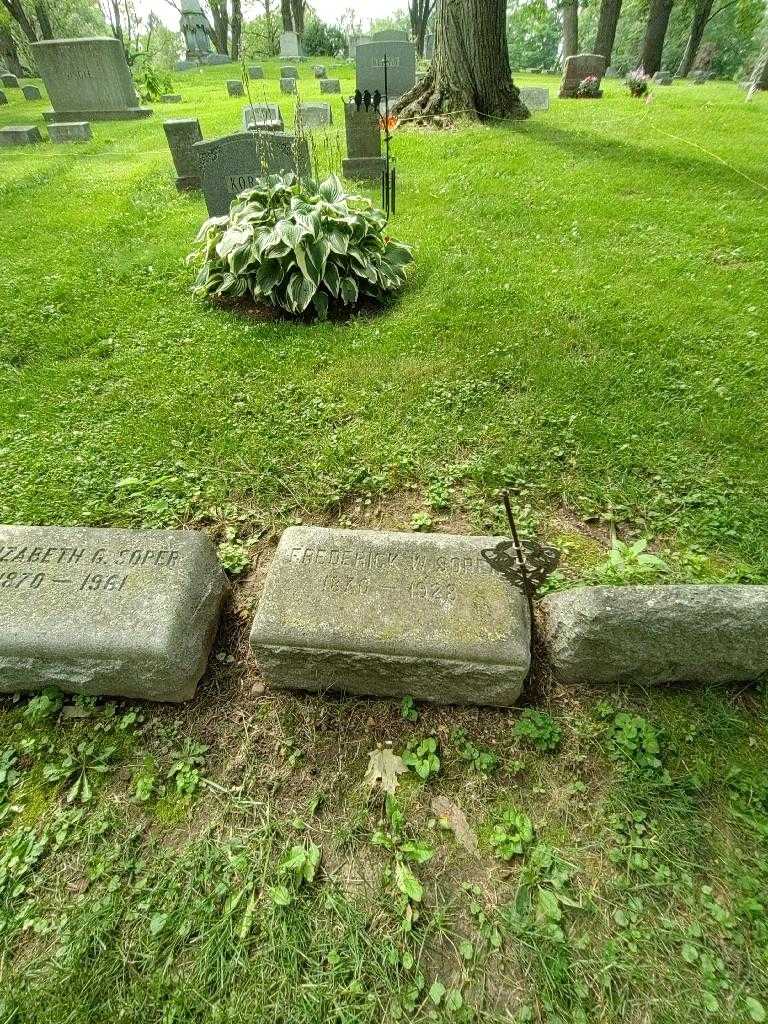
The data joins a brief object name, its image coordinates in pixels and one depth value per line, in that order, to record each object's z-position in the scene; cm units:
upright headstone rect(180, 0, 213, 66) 3334
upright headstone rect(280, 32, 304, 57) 2501
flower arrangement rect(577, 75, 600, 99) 1284
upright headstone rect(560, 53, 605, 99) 1319
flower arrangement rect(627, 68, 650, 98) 1223
